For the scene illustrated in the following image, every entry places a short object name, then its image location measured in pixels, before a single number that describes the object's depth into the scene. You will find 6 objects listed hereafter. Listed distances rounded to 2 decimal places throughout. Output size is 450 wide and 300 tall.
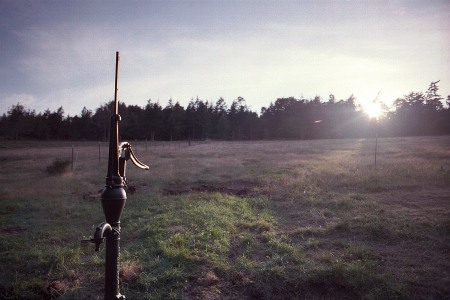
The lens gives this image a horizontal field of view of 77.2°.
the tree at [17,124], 64.31
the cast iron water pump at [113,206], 2.31
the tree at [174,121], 76.44
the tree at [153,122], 75.56
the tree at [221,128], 81.94
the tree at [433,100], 69.14
